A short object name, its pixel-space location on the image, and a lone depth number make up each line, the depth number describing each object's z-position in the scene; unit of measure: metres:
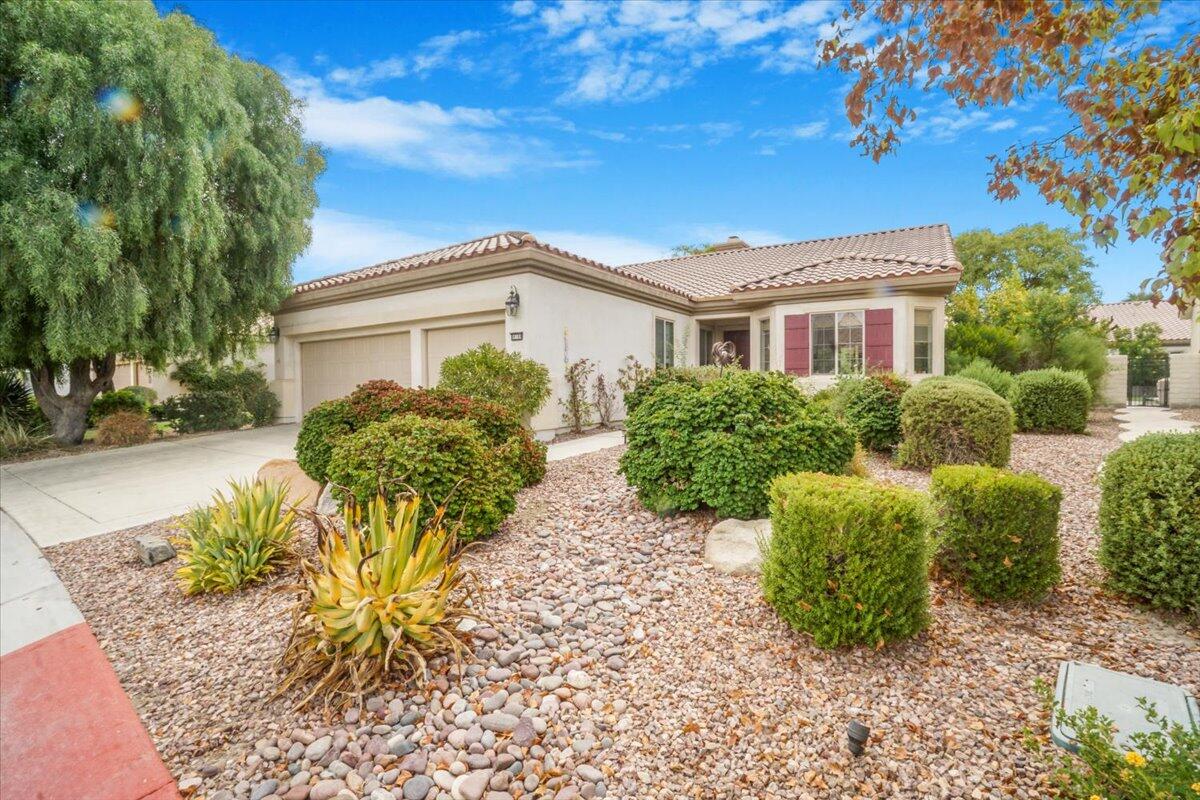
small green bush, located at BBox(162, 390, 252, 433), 13.53
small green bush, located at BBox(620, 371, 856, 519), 4.18
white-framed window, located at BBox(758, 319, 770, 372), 13.72
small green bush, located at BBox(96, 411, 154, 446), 11.48
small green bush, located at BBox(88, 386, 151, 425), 13.41
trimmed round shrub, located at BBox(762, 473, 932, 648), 2.81
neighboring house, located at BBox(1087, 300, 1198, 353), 26.88
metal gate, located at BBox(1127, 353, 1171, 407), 20.15
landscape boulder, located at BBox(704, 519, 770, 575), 3.71
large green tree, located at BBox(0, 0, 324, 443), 8.55
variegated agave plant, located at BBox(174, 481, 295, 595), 4.16
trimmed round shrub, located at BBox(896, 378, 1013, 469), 6.15
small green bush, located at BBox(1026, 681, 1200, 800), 1.71
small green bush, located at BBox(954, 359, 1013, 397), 10.16
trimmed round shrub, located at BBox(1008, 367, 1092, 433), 9.20
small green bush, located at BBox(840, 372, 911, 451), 7.30
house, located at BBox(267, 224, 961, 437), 9.88
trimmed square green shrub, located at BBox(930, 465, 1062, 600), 3.30
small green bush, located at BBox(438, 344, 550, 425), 8.57
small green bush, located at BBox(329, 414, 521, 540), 4.01
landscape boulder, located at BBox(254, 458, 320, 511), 5.88
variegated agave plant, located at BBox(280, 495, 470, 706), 2.75
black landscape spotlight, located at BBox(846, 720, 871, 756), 2.23
